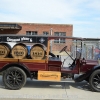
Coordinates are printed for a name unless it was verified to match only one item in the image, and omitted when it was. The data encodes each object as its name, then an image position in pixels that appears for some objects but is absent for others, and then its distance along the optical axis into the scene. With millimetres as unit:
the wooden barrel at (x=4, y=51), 4498
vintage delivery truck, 4430
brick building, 21174
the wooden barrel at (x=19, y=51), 4460
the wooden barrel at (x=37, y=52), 4444
